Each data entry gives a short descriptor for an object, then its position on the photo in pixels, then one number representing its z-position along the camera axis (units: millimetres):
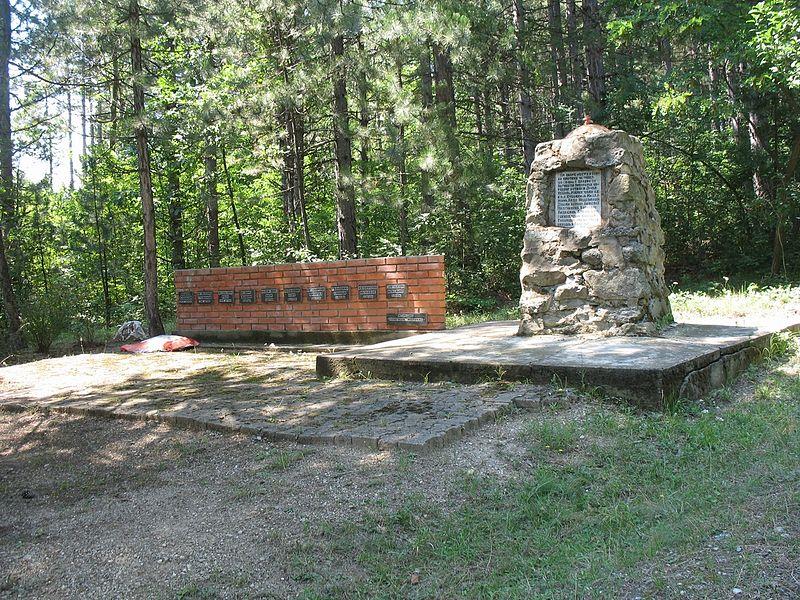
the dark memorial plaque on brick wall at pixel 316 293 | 8445
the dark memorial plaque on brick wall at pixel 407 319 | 7648
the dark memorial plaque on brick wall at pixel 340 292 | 8188
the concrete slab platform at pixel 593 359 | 4316
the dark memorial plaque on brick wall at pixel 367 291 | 7918
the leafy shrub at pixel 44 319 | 10383
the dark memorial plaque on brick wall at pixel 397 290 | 7723
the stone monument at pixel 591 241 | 5824
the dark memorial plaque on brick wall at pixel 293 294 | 8672
